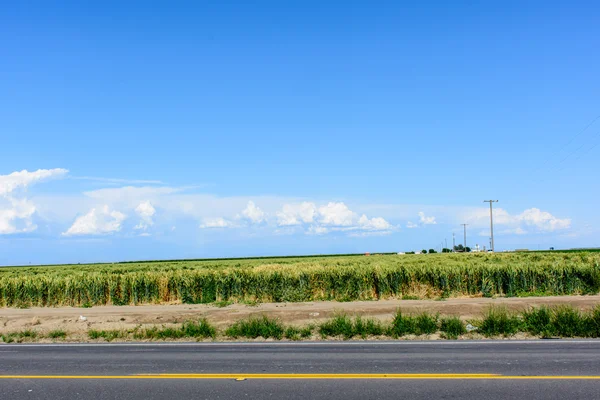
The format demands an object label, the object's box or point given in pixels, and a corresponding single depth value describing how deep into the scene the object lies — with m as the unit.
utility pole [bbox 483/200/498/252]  88.76
